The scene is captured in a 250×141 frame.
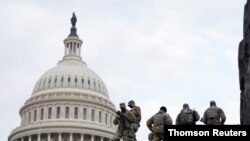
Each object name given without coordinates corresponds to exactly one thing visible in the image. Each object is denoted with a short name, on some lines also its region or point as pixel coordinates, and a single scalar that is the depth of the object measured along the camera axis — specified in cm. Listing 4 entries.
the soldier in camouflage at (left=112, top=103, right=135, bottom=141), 2383
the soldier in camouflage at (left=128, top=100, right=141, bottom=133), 2334
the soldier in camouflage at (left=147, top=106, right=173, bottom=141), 2231
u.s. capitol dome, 12425
